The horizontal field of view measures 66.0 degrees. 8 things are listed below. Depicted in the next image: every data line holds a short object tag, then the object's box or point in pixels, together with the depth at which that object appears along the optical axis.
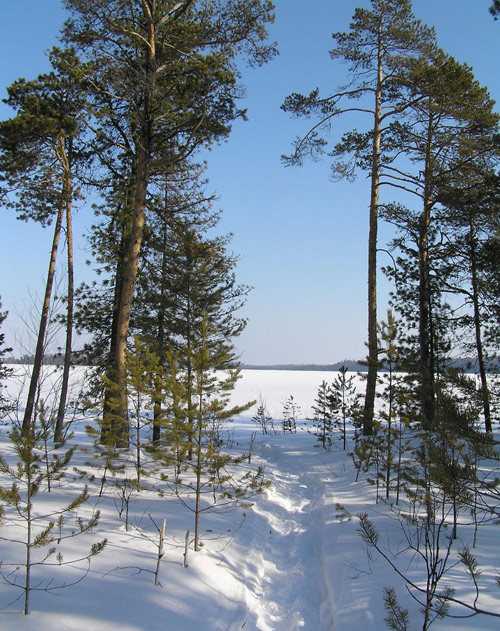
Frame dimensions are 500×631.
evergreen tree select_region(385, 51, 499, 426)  10.40
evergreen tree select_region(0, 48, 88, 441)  9.58
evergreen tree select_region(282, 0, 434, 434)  11.65
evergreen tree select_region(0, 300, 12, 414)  14.18
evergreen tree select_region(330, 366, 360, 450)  14.22
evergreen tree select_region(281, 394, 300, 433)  21.47
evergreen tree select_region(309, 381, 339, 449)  14.84
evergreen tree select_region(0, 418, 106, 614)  3.46
